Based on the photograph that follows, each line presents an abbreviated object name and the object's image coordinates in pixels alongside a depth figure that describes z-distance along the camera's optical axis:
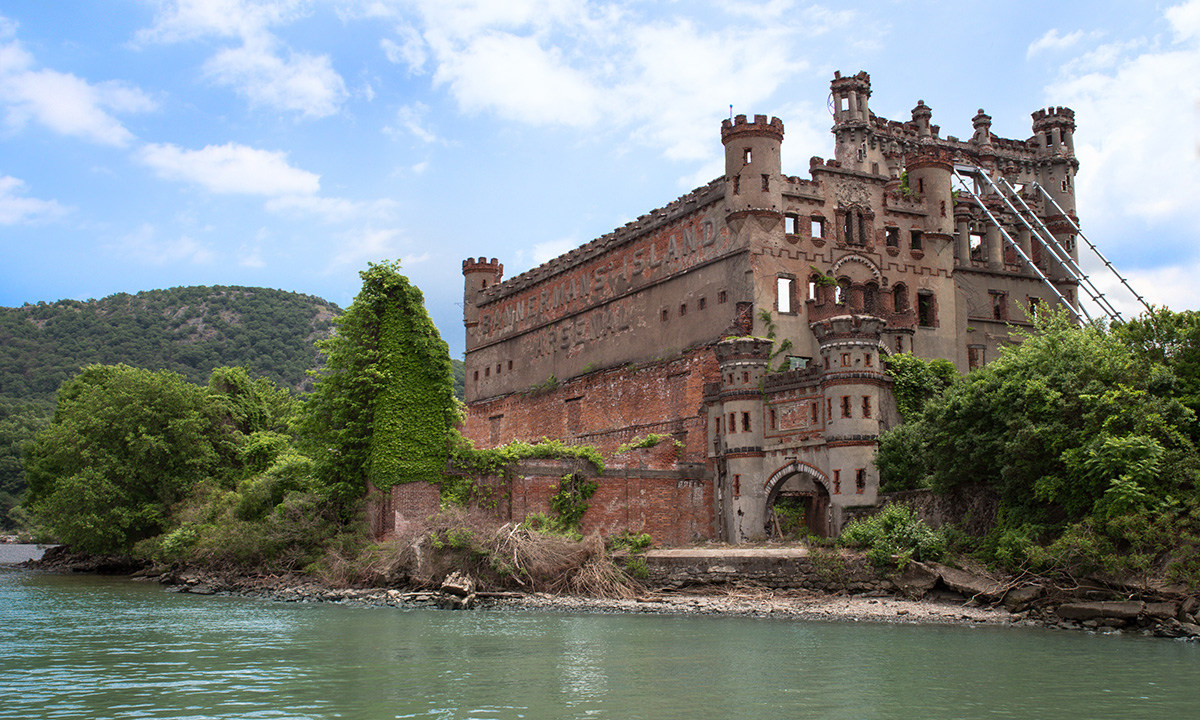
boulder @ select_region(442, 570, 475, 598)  32.81
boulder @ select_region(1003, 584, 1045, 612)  27.42
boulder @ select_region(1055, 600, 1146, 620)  25.47
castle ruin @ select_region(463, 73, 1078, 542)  37.21
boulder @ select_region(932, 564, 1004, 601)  28.50
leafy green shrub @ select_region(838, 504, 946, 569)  30.58
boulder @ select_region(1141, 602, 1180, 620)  24.84
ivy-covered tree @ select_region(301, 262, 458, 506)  39.75
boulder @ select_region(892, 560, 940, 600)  29.73
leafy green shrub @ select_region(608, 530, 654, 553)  35.22
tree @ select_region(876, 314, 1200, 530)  26.95
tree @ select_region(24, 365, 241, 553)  47.81
